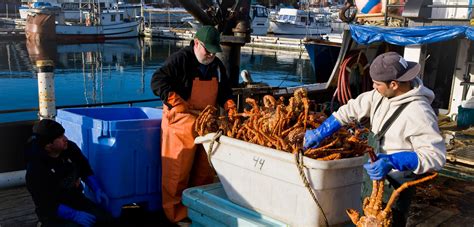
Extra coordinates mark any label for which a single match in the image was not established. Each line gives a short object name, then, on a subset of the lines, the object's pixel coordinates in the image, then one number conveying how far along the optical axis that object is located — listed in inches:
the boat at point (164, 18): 2090.3
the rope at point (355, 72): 374.9
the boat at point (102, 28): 1609.3
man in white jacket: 100.2
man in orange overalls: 148.3
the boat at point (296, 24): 1860.2
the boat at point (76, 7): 1811.0
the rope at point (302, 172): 108.1
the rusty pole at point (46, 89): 171.0
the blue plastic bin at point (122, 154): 147.4
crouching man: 126.3
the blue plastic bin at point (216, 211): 122.0
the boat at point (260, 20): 1823.3
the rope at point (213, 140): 131.5
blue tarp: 301.9
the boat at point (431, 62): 189.0
